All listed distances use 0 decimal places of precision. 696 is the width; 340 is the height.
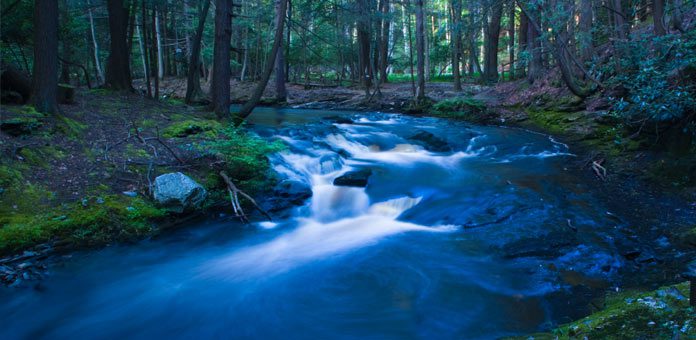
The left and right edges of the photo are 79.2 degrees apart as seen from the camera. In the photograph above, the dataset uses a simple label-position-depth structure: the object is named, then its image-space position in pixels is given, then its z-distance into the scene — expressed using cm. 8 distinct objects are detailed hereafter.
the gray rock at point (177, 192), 717
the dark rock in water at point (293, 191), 895
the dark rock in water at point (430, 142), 1347
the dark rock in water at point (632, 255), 579
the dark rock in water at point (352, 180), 995
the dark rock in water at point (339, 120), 1778
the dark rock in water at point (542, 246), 612
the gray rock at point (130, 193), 712
